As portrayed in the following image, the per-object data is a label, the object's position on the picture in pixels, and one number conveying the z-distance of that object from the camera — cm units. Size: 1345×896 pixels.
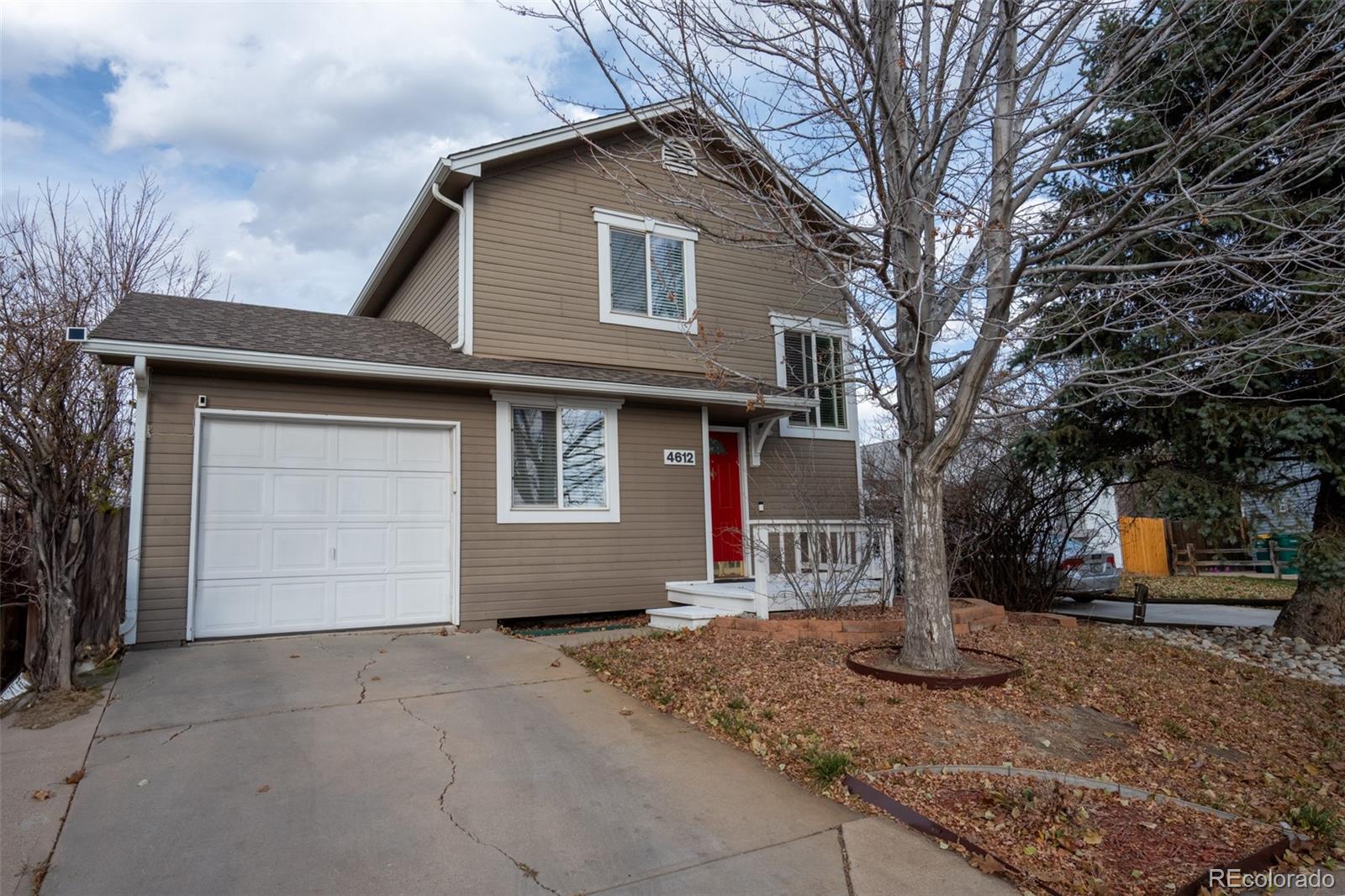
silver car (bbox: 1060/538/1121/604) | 1271
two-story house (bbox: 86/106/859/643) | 773
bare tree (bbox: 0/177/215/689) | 567
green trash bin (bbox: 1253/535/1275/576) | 1856
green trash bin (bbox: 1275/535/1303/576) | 1777
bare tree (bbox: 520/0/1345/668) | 545
